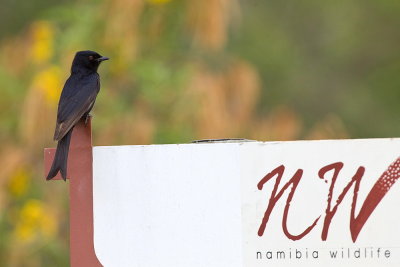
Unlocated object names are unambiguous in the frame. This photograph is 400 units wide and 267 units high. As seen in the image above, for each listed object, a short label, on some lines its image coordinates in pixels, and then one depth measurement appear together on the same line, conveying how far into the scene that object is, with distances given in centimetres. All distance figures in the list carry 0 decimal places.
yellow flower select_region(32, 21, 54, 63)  1623
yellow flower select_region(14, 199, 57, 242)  1578
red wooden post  869
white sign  843
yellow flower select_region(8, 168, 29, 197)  1641
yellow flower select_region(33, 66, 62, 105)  1529
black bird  878
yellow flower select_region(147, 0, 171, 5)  1602
